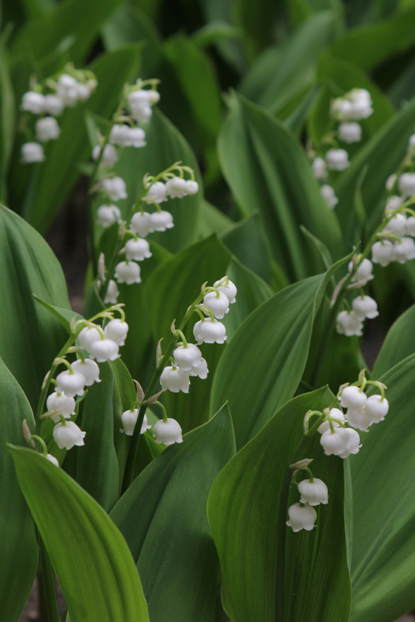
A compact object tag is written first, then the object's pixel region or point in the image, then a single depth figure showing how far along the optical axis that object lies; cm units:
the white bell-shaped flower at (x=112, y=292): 56
